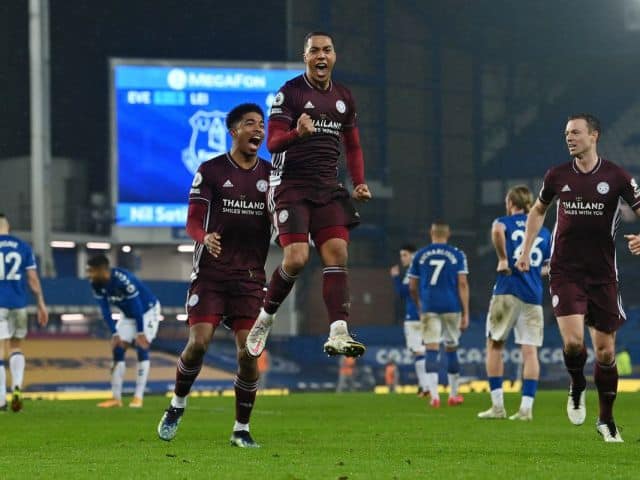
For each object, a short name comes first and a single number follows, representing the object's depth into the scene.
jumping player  18.97
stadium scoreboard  72.87
